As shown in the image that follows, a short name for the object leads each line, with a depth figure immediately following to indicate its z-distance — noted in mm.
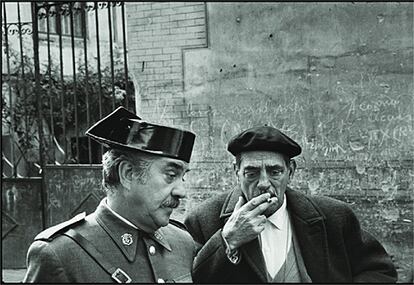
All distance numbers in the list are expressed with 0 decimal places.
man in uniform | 2426
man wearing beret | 2912
